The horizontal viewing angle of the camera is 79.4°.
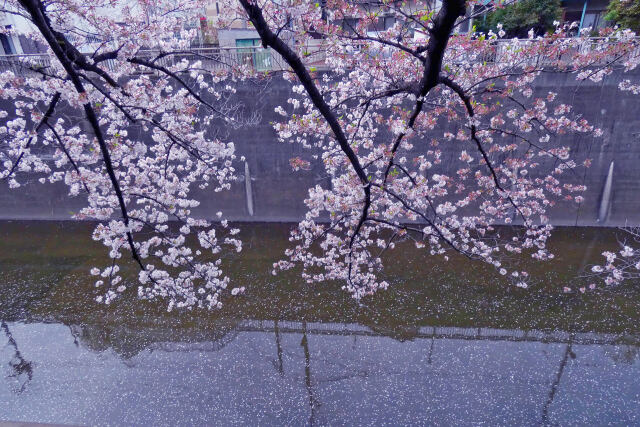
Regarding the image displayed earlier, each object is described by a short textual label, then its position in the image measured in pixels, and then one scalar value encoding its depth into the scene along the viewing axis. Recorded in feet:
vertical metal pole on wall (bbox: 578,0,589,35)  50.07
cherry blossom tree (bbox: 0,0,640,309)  9.20
